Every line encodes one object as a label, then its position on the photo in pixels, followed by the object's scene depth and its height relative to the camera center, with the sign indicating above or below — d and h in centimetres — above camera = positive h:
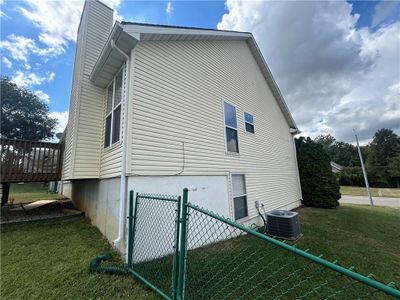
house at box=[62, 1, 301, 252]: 425 +167
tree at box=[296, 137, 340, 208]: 1154 -14
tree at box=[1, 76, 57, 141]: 2634 +1049
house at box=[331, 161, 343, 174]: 4840 +159
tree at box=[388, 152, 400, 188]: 3594 +45
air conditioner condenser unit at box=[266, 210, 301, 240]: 581 -157
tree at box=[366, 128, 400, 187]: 3791 +344
